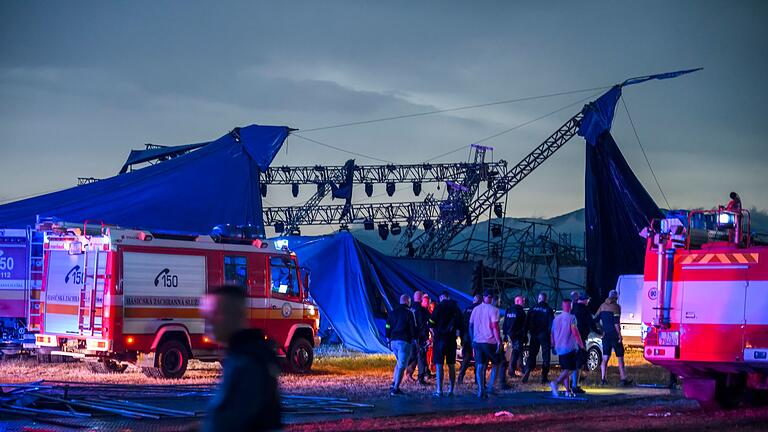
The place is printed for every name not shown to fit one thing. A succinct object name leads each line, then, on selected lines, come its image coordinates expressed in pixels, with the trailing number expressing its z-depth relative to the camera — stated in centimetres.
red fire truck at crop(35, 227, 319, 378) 1903
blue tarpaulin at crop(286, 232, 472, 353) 2888
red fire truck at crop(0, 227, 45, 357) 2134
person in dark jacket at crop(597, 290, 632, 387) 2103
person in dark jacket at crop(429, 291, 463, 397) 1838
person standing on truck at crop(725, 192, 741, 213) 1549
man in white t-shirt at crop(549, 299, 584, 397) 1834
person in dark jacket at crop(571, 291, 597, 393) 2069
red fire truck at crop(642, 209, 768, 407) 1448
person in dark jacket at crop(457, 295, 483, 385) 2014
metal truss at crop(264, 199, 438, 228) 5732
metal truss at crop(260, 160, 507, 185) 5512
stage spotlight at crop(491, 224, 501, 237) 4856
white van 3086
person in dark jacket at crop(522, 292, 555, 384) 2139
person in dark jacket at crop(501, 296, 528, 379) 2141
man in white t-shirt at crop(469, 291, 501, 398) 1822
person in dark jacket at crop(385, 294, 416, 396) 1794
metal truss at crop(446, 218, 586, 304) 4809
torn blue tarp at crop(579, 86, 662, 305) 3588
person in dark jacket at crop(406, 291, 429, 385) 1988
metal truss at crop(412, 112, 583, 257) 5206
